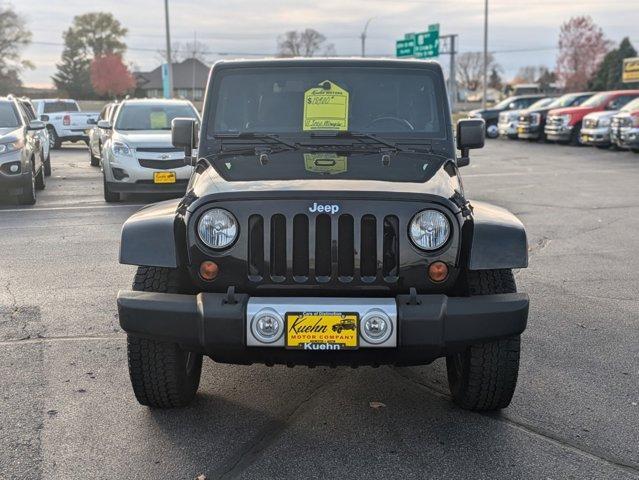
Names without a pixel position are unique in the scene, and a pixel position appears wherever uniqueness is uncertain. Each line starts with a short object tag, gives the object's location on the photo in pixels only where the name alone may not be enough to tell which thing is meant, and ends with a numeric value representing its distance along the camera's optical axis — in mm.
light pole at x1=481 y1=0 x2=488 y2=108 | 46469
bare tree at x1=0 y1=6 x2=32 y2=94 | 77812
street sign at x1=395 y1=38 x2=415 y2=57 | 47406
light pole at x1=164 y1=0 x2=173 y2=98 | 35281
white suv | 12766
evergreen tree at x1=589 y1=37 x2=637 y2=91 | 58438
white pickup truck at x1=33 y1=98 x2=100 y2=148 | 28281
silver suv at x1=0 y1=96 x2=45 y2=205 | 12328
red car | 26516
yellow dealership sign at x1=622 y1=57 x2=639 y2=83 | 44375
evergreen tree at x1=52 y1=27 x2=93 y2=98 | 89375
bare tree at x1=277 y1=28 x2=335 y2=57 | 73625
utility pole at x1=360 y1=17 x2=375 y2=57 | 56500
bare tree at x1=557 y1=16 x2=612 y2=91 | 67688
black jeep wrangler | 3641
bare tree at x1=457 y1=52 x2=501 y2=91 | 118625
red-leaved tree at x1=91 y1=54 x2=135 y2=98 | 85375
